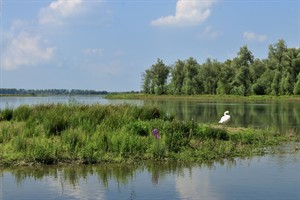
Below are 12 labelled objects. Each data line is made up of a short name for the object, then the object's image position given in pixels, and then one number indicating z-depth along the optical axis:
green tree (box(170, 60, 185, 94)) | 122.00
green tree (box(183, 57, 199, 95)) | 115.31
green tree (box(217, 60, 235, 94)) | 106.31
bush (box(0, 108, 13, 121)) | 23.02
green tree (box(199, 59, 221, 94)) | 112.75
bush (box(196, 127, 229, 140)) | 18.81
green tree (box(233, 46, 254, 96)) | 102.50
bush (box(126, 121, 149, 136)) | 18.38
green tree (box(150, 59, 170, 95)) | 127.94
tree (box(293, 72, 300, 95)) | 90.31
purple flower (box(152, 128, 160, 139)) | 16.79
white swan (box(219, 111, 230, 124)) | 24.11
